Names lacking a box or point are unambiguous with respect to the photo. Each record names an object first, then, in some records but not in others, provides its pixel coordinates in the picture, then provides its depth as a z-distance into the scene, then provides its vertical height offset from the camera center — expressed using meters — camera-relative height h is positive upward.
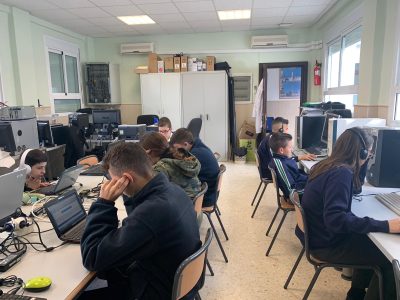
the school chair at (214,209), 2.68 -0.97
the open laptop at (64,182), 2.24 -0.62
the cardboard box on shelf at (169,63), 6.50 +0.65
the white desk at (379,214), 1.37 -0.67
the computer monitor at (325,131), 3.64 -0.45
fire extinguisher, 6.12 +0.39
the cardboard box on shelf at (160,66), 6.50 +0.60
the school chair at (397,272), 1.10 -0.63
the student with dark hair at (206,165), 2.73 -0.60
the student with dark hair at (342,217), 1.62 -0.63
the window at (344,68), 4.44 +0.39
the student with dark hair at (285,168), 2.68 -0.64
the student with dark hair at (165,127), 4.26 -0.42
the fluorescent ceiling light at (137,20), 5.36 +1.32
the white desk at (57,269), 1.13 -0.68
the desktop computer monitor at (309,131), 3.97 -0.47
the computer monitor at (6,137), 3.51 -0.43
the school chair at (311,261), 1.70 -0.95
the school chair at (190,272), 1.20 -0.71
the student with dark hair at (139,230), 1.16 -0.51
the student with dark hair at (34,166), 2.44 -0.53
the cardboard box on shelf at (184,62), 6.45 +0.66
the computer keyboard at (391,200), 1.77 -0.64
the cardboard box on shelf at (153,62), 6.53 +0.69
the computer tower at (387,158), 1.97 -0.42
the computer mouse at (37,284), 1.12 -0.66
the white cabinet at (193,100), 6.44 -0.09
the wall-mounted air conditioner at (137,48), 6.69 +1.01
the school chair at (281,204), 2.71 -0.95
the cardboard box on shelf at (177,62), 6.46 +0.67
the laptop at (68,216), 1.51 -0.61
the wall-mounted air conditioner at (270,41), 6.33 +1.06
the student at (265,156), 3.51 -0.69
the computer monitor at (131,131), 4.53 -0.50
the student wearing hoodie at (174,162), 2.20 -0.46
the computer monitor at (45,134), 4.28 -0.49
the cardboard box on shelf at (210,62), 6.43 +0.65
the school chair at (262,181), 3.58 -0.97
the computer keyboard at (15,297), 1.06 -0.66
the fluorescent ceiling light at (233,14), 5.09 +1.33
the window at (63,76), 5.83 +0.41
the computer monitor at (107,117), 5.43 -0.35
